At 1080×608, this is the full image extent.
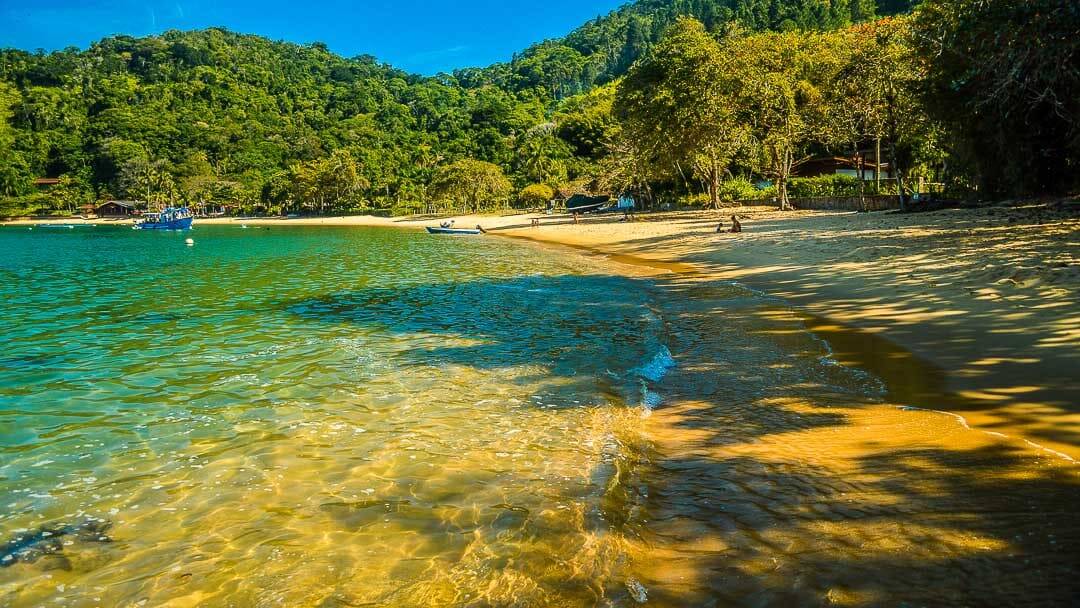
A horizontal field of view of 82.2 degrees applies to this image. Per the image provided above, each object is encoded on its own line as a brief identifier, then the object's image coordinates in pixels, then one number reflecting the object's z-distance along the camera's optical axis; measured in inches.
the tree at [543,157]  4252.0
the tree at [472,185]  3937.0
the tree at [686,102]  1656.0
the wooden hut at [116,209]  5270.7
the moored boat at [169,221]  3312.0
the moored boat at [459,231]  2368.4
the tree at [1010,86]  447.5
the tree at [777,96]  1697.8
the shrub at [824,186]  1999.3
